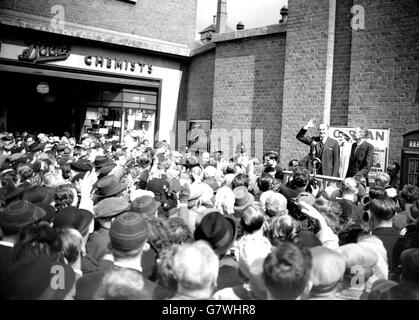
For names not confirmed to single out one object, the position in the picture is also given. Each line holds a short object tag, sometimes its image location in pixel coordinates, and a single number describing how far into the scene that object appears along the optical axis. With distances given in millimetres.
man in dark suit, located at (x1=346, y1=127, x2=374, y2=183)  7470
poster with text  8547
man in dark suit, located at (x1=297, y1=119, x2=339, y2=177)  8008
